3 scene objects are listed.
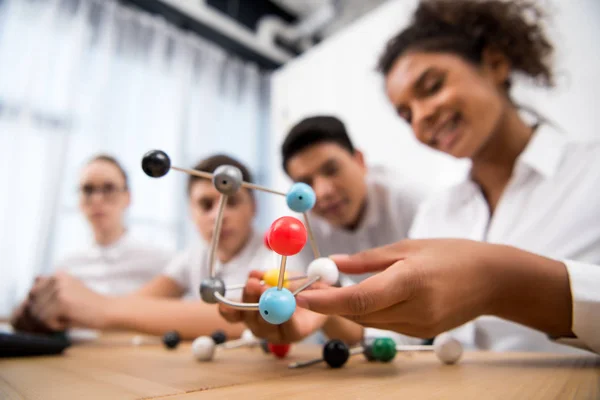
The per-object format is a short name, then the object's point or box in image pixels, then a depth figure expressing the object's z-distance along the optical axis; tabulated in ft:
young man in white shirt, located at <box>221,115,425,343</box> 3.05
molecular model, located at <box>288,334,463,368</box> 1.32
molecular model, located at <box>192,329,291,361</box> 1.52
